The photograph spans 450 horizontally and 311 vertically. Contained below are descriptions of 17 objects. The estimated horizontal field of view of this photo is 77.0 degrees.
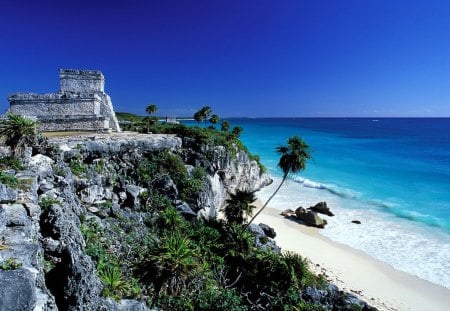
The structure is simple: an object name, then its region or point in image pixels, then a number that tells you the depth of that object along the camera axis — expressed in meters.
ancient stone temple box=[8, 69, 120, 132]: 22.05
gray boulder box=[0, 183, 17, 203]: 7.78
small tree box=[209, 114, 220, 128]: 48.81
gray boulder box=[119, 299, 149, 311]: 9.41
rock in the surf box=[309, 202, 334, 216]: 29.00
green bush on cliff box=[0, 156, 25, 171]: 10.50
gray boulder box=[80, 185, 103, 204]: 15.08
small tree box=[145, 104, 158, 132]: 49.54
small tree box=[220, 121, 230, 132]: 44.89
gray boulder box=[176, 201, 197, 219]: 19.94
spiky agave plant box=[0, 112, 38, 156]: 11.59
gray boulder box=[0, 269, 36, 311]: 4.92
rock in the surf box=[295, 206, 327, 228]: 26.34
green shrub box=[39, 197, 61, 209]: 9.12
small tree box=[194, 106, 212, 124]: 47.97
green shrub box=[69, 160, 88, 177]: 15.49
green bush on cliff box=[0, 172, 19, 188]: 8.65
